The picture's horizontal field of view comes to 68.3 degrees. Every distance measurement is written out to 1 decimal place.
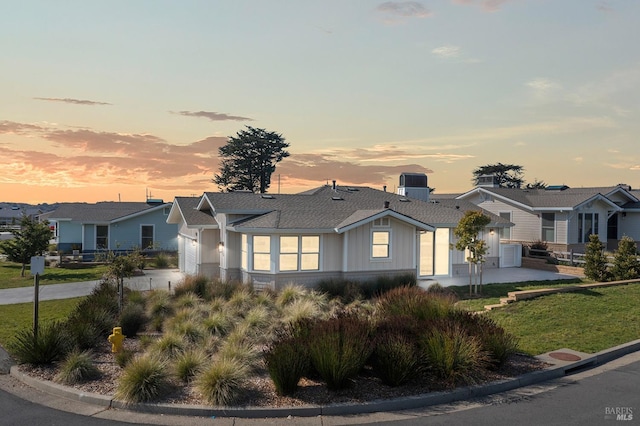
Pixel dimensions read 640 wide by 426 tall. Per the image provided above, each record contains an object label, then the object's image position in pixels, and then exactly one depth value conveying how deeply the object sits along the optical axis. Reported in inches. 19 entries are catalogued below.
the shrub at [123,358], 386.3
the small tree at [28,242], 1067.3
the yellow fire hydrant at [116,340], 423.2
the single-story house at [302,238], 808.9
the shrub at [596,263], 881.5
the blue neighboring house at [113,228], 1432.1
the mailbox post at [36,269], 427.9
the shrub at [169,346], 401.4
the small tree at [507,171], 3009.4
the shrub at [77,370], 353.1
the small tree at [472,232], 788.6
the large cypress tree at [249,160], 2453.2
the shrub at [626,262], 842.2
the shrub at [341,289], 734.5
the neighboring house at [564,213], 1273.4
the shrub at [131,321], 507.5
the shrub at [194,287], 700.7
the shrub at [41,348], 391.5
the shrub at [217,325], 479.5
